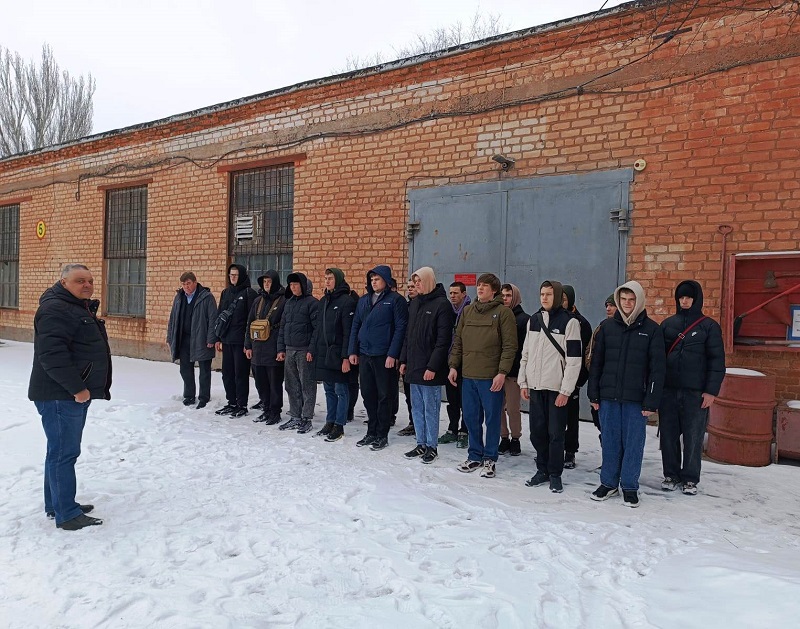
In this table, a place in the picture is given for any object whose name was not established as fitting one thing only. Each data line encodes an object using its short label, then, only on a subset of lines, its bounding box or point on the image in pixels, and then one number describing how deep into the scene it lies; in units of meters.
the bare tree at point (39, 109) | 25.78
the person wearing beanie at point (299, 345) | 6.07
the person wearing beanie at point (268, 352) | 6.41
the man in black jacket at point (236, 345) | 6.80
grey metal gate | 6.39
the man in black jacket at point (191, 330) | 7.15
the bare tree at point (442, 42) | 25.34
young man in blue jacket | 5.51
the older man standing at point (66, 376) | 3.50
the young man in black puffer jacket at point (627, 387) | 4.16
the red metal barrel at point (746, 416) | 4.98
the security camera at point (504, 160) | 6.95
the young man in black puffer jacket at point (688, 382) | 4.37
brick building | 5.64
